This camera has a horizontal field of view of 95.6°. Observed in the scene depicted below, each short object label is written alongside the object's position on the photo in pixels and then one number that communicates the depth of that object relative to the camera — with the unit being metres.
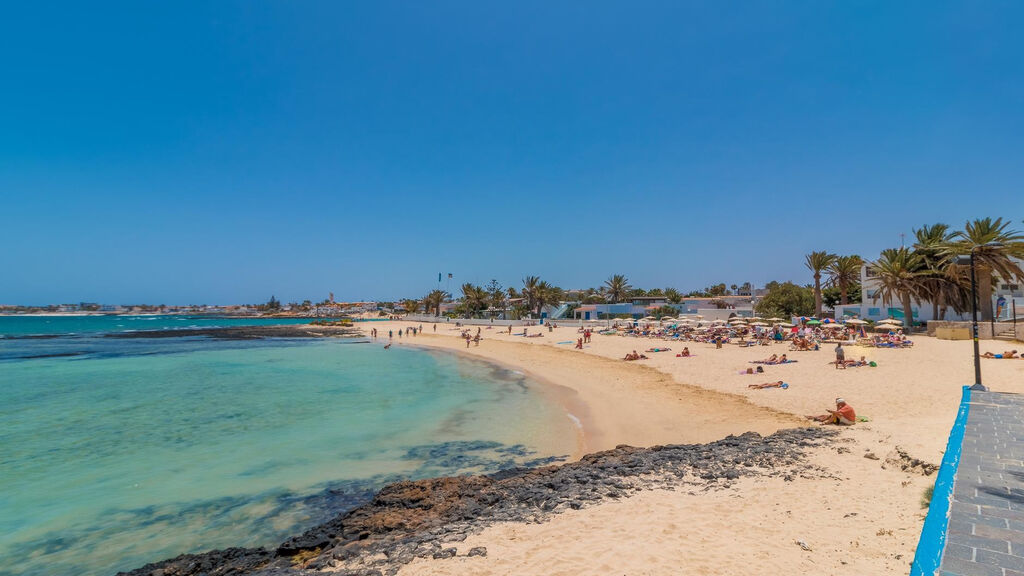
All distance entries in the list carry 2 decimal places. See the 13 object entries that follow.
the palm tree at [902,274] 31.56
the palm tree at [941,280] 29.75
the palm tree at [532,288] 68.56
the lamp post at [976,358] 10.40
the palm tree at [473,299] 79.69
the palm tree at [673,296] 77.60
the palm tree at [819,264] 42.56
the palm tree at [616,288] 73.50
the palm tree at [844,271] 42.94
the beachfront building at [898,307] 31.91
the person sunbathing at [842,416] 10.04
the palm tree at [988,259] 25.69
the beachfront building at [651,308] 59.38
